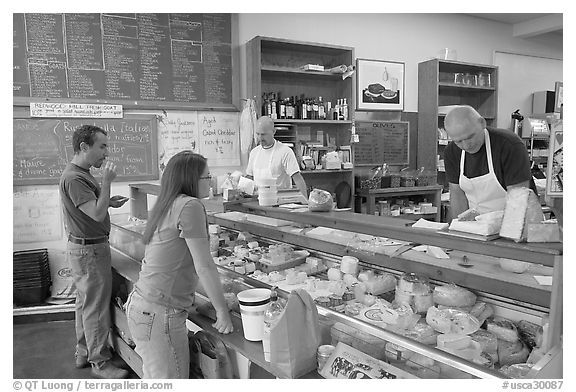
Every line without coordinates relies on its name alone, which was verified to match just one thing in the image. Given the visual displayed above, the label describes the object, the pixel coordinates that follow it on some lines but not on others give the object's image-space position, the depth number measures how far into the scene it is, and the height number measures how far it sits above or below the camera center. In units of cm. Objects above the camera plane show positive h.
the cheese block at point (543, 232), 150 -31
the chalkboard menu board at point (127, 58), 438 +84
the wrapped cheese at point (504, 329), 179 -76
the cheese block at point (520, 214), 153 -26
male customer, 296 -71
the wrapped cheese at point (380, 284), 229 -72
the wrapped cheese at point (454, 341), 172 -76
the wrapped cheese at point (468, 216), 177 -30
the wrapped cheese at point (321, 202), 231 -32
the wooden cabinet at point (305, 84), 511 +65
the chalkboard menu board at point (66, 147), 441 -5
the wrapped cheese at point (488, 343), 175 -78
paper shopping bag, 165 -72
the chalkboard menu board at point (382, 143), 609 -7
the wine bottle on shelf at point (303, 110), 530 +32
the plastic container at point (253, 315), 192 -73
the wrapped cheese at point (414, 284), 214 -68
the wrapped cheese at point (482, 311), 195 -74
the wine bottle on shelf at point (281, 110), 515 +32
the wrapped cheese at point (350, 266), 249 -68
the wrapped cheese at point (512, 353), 174 -82
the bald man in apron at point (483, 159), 270 -15
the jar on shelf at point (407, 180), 589 -54
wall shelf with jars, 621 +59
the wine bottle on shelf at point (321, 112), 540 +31
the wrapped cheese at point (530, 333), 174 -76
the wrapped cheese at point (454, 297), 201 -70
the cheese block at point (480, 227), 160 -32
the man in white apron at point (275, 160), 445 -20
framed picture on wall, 600 +69
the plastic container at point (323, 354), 171 -79
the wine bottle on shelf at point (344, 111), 557 +32
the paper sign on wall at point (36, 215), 450 -71
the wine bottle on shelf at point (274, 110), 504 +32
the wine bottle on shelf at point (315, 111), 537 +32
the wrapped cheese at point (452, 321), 185 -75
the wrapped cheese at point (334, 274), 251 -73
